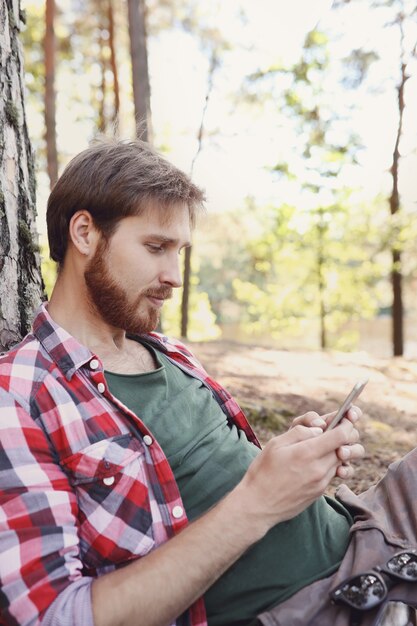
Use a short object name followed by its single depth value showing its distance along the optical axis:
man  1.29
